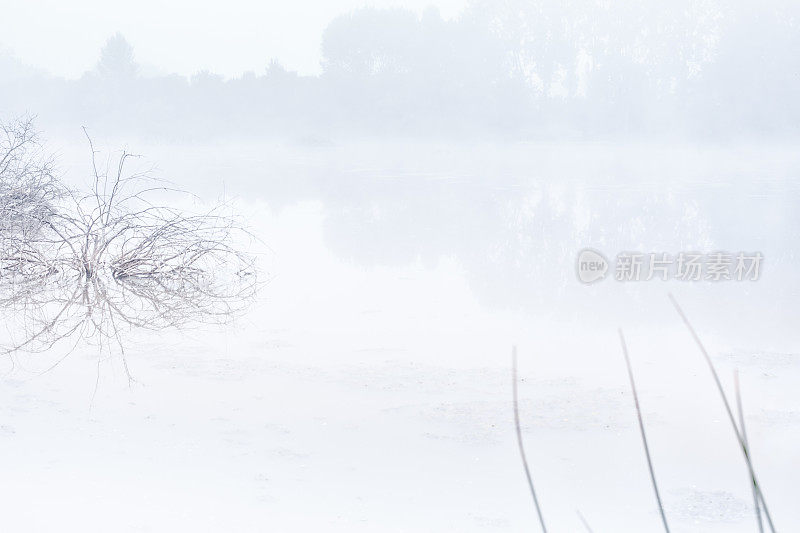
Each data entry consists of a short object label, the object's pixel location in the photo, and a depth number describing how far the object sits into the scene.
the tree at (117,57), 81.56
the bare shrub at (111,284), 11.92
